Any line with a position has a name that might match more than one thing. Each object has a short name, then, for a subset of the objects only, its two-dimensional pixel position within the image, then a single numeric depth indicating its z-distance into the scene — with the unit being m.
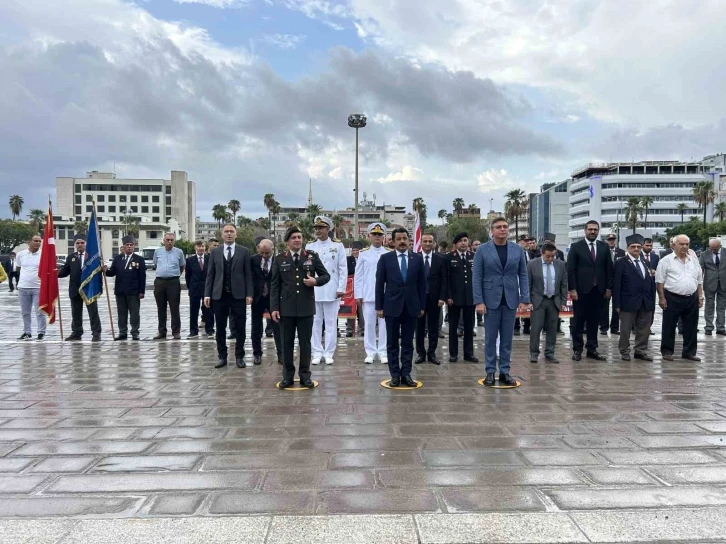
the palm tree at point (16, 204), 120.94
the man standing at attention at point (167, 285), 11.02
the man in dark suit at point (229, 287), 8.19
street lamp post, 31.05
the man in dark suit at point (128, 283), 10.85
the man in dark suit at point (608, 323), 11.44
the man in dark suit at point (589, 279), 8.87
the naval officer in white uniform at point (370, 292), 8.43
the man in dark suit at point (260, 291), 8.60
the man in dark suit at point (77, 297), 10.82
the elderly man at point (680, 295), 8.45
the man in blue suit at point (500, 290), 6.84
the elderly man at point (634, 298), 8.59
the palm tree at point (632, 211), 97.12
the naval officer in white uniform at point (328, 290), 8.04
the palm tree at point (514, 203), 110.50
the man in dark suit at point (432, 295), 8.48
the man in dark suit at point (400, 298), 6.77
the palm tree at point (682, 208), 102.00
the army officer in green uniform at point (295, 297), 6.72
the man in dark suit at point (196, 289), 11.37
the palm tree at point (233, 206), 114.62
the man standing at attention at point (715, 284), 10.98
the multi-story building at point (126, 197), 135.12
